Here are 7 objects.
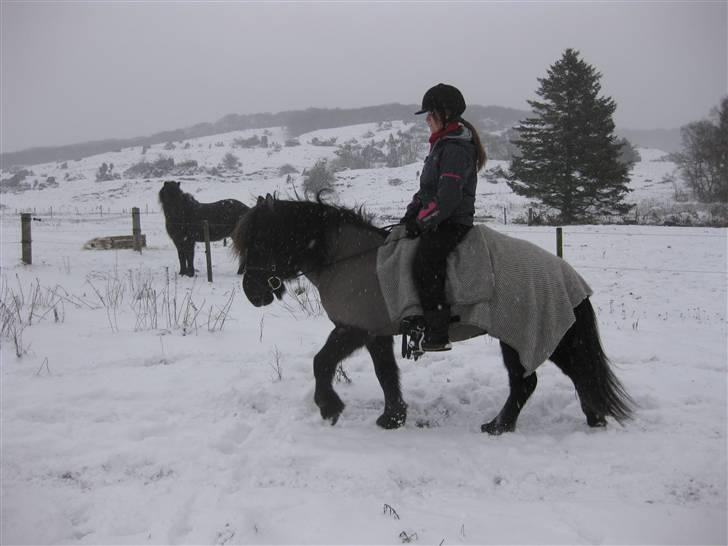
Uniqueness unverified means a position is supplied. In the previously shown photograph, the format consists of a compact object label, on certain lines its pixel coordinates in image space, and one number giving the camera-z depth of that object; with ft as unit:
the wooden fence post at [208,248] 36.18
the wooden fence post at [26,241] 37.76
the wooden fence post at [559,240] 31.67
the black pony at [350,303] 11.46
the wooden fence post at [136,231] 48.19
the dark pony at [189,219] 38.58
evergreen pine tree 82.58
